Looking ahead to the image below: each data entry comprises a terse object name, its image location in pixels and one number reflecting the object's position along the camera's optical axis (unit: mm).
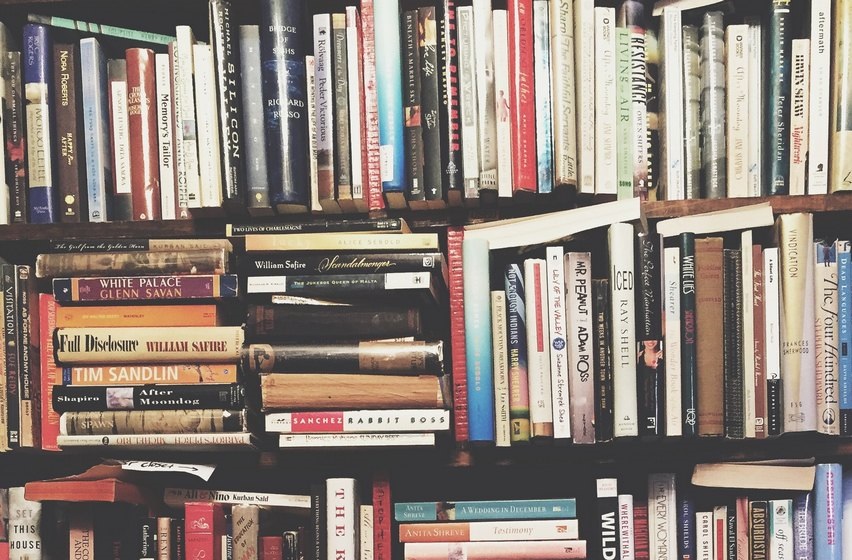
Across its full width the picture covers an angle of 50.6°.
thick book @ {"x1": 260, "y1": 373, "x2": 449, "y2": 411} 1179
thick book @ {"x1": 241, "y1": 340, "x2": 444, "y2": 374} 1190
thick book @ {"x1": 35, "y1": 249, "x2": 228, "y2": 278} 1208
